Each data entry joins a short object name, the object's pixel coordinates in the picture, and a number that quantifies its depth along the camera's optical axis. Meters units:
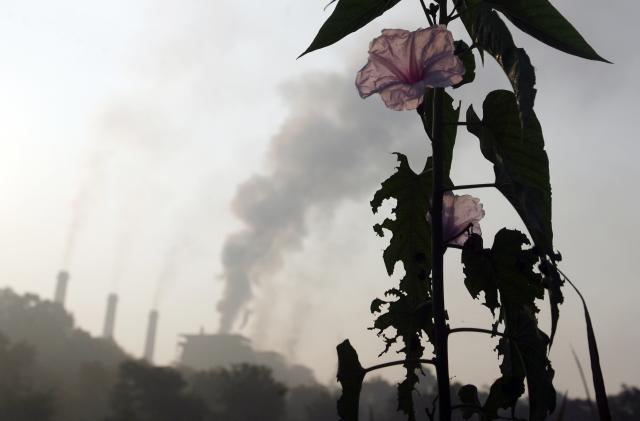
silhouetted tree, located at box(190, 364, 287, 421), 67.88
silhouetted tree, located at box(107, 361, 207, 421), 61.41
